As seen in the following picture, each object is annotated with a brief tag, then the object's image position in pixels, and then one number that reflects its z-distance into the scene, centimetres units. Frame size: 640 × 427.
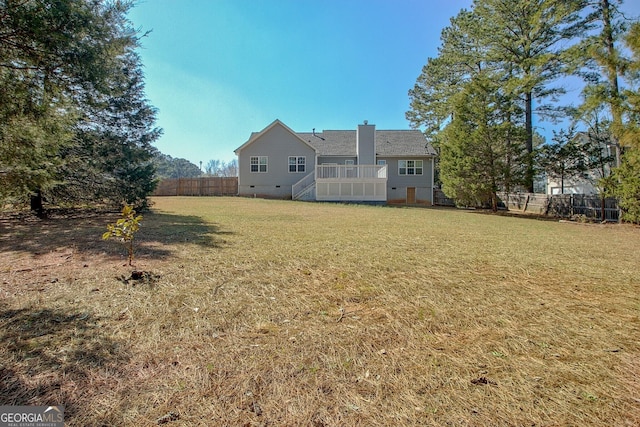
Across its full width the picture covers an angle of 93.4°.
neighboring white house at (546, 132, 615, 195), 1988
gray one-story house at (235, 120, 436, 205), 2228
